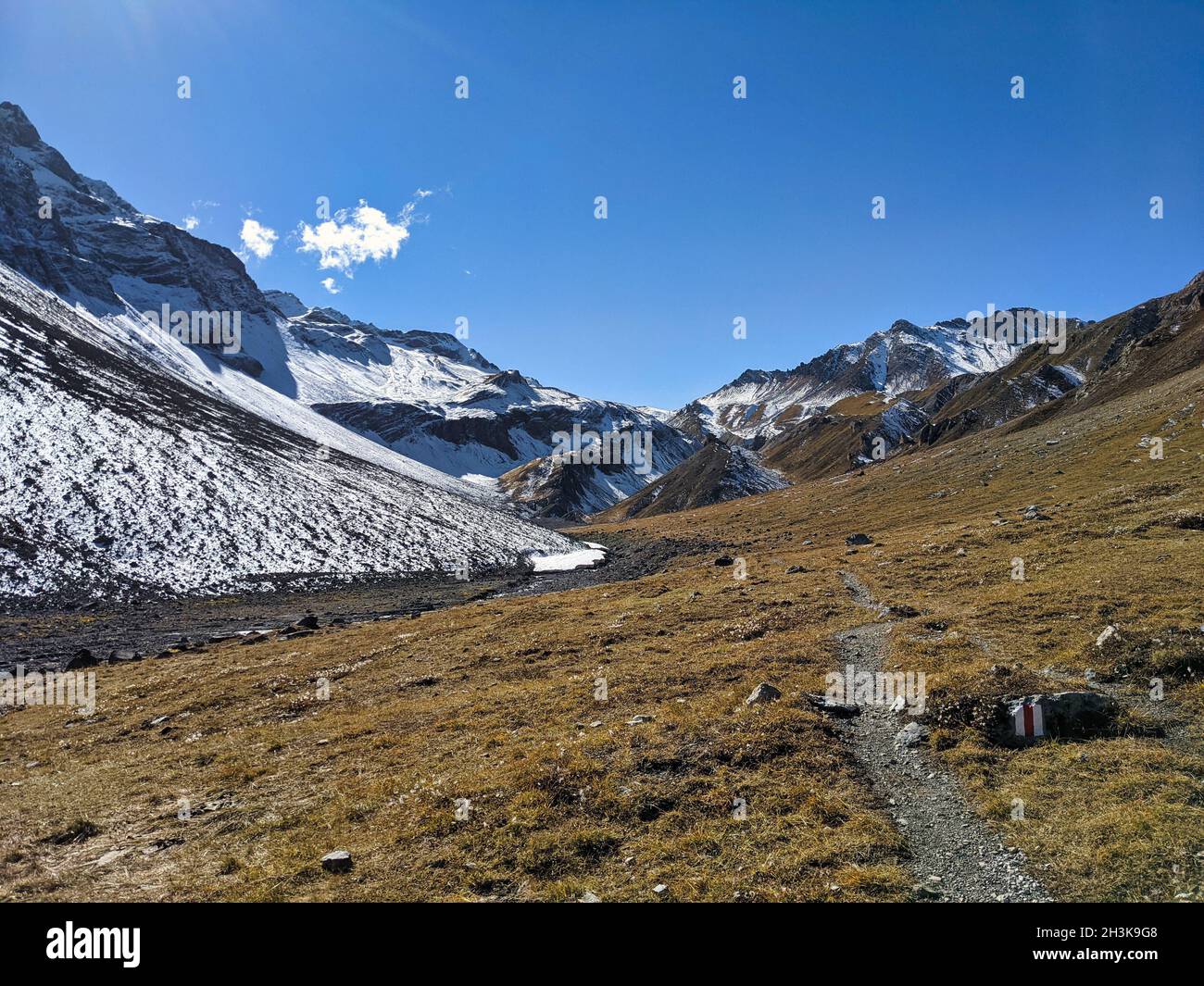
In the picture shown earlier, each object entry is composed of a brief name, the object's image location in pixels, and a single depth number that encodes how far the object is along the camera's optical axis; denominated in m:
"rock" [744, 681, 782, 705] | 16.84
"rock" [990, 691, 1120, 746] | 13.22
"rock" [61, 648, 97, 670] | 34.31
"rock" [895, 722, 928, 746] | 14.01
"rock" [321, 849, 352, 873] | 11.00
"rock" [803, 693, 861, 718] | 15.90
